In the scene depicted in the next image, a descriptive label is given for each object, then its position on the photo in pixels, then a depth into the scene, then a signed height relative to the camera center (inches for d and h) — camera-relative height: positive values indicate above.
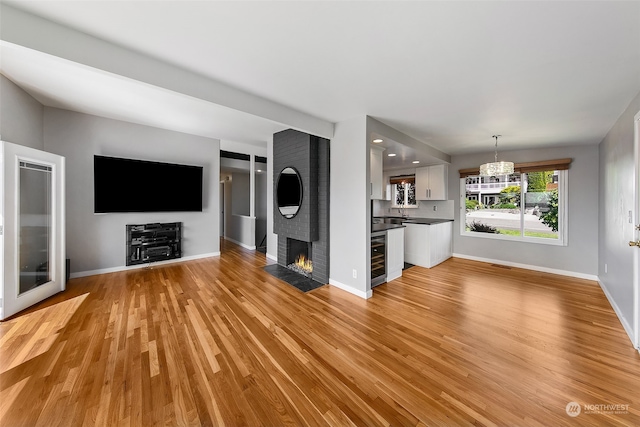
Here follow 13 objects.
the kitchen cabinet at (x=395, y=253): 150.7 -27.5
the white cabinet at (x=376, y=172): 153.9 +27.8
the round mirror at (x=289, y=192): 155.0 +14.5
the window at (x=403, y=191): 244.5 +23.5
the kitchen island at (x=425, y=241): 183.5 -24.1
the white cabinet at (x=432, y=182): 216.1 +29.1
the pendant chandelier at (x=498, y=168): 140.9 +27.4
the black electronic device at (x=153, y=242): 165.2 -22.3
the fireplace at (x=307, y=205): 144.7 +4.8
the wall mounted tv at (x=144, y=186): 150.6 +19.2
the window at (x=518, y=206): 177.6 +5.1
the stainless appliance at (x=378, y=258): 140.3 -28.7
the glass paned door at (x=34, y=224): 105.9 -5.8
